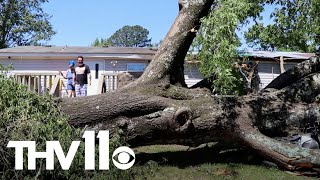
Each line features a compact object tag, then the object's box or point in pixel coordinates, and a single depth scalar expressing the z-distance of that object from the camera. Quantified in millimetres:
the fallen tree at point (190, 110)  7168
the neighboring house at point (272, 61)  21891
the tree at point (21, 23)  36719
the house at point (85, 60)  22062
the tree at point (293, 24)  8844
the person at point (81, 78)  11892
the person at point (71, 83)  12591
